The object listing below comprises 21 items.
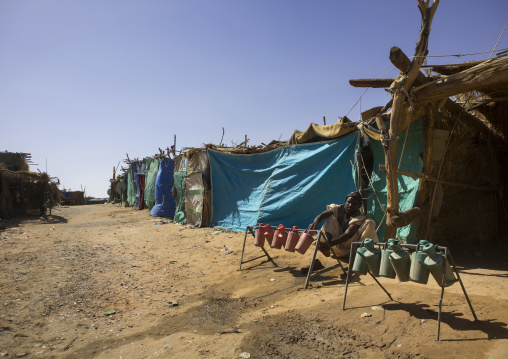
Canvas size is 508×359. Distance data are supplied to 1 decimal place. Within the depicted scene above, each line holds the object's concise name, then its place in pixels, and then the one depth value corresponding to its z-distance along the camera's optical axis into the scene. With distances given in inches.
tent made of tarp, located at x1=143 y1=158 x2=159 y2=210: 666.8
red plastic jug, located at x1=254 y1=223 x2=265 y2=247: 199.5
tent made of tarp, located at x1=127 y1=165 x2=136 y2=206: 849.5
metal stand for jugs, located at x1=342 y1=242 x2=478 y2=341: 102.1
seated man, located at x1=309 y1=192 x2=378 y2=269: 172.4
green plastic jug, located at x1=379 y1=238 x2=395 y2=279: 116.7
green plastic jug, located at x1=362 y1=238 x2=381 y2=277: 123.0
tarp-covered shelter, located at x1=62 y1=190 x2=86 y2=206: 1429.9
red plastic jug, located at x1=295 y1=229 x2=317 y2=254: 168.9
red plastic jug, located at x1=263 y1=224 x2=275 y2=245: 194.5
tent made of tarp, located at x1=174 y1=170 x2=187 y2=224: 482.0
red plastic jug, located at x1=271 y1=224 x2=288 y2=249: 183.8
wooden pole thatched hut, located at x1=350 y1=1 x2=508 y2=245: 163.8
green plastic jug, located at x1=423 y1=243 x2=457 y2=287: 103.8
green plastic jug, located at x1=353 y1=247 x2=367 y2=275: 126.7
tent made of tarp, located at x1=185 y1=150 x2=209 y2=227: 421.1
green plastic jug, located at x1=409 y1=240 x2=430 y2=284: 107.6
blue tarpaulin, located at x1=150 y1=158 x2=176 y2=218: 580.1
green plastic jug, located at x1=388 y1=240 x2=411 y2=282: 114.2
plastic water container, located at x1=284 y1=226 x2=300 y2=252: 173.8
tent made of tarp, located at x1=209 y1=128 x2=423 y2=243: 223.1
